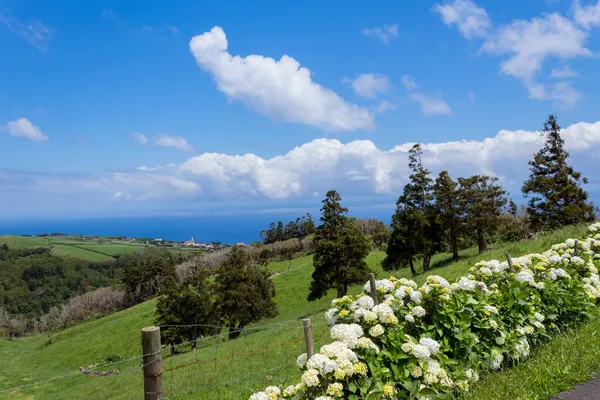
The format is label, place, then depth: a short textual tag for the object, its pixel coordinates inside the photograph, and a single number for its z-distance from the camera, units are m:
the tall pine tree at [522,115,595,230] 26.00
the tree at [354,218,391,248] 61.62
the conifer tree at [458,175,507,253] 27.36
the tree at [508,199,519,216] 33.92
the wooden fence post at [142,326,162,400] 4.61
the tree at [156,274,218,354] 30.69
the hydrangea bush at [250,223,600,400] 3.94
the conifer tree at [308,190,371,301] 27.86
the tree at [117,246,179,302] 66.31
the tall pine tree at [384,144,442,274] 29.41
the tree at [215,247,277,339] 30.02
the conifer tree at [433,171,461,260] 28.39
